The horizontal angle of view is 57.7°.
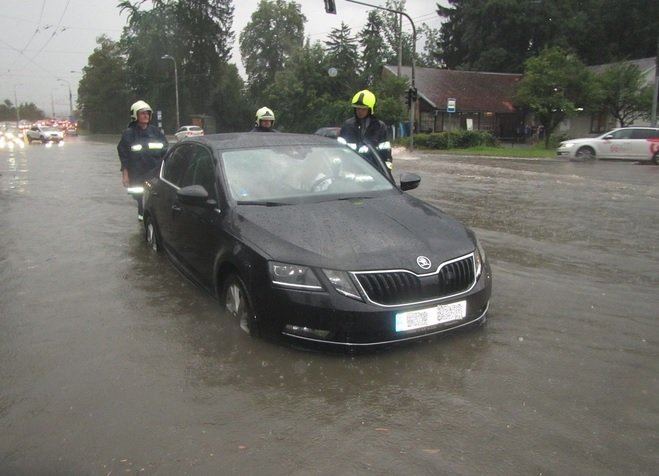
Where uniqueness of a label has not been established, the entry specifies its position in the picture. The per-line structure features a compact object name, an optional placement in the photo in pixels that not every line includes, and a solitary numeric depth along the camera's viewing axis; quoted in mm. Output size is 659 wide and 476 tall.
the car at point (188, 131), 48100
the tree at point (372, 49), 53281
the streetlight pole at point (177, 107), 59831
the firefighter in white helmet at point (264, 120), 9466
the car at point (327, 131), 25738
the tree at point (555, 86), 33969
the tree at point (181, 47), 66812
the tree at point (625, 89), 35094
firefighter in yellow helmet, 7605
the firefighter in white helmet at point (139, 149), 8219
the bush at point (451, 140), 36281
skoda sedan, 3766
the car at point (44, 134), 49725
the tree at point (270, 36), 81562
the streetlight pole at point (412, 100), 23416
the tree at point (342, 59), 50688
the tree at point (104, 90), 79500
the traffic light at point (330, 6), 20469
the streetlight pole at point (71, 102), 104625
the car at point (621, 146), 24531
